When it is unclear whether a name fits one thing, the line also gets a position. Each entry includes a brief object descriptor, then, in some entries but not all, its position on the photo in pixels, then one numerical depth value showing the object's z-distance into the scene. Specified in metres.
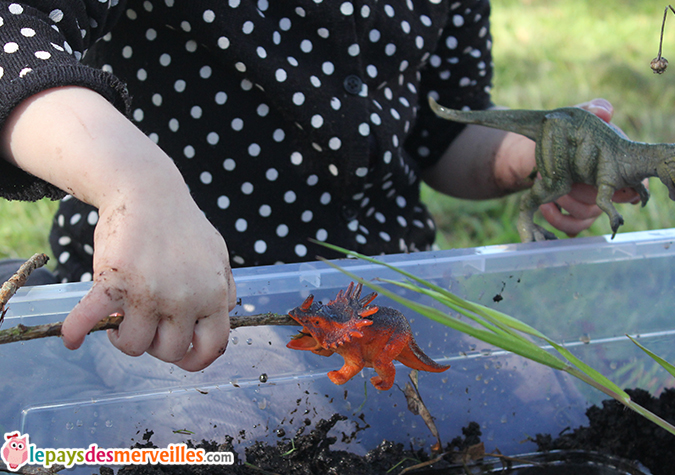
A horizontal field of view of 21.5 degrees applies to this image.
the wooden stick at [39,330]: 0.68
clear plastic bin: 0.79
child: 0.71
